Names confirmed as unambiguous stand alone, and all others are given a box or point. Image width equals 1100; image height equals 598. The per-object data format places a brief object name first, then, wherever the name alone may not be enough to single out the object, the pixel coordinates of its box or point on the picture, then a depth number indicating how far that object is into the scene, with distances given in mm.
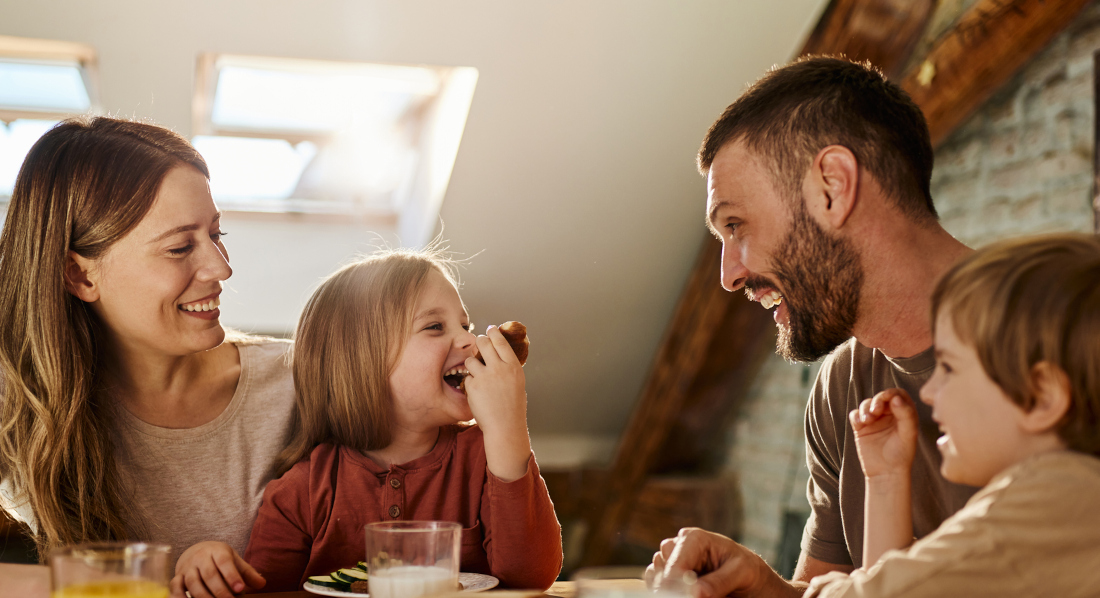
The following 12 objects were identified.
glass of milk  899
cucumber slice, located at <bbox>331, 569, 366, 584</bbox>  1094
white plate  1035
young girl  1353
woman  1390
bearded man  1394
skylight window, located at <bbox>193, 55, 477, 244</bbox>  3068
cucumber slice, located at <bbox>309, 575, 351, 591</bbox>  1082
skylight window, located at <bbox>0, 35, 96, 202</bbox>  2656
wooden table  924
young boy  759
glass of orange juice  798
